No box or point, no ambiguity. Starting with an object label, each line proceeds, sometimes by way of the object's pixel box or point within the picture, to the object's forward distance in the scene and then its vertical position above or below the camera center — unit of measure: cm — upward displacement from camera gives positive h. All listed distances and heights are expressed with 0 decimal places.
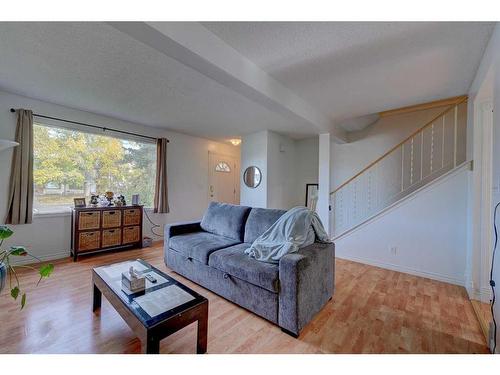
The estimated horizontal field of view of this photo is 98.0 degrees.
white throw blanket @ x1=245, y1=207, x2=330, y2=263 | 203 -49
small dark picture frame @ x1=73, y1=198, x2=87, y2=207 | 343 -29
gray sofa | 174 -76
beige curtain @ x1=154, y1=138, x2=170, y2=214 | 441 +17
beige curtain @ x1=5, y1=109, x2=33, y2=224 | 294 +11
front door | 556 +22
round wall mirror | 476 +23
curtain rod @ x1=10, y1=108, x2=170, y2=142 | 315 +98
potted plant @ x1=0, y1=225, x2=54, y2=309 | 112 -45
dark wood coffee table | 121 -77
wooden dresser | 328 -72
